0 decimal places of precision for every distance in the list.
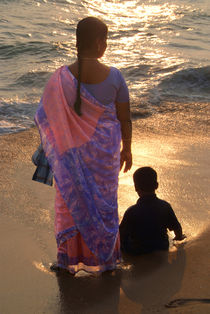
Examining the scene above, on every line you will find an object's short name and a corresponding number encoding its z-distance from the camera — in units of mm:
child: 4967
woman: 4476
